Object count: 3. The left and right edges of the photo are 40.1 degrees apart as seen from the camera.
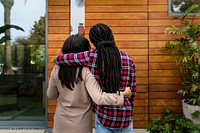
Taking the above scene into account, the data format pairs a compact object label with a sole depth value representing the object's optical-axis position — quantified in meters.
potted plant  3.48
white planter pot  3.45
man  1.55
